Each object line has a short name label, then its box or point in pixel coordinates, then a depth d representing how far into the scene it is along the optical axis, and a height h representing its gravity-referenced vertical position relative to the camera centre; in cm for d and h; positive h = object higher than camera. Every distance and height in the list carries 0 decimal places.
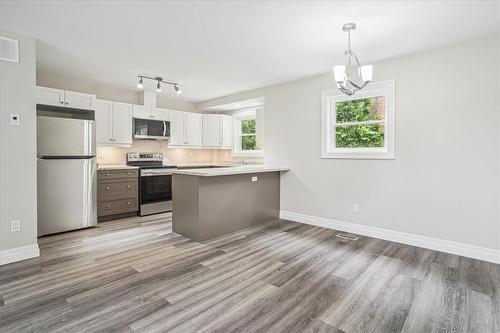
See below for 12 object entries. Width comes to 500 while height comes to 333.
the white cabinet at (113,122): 475 +75
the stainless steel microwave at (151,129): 525 +69
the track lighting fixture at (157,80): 430 +145
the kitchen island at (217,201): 358 -57
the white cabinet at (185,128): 581 +78
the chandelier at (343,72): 257 +91
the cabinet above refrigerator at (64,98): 388 +99
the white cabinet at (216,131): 630 +78
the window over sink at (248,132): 595 +74
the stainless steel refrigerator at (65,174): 362 -18
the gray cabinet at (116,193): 450 -56
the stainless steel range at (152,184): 500 -43
